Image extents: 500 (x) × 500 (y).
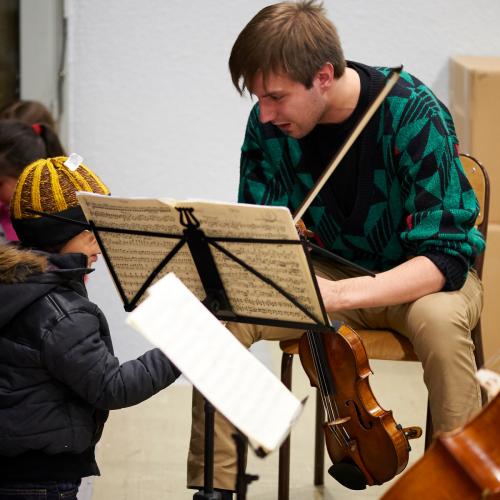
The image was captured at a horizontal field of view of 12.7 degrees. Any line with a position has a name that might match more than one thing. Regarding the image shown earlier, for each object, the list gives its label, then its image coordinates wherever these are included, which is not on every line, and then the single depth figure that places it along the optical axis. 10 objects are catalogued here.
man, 4.90
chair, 5.08
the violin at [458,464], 4.23
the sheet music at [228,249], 4.47
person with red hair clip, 5.80
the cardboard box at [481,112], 6.13
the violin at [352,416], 4.85
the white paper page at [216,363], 4.20
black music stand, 4.52
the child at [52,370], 4.66
